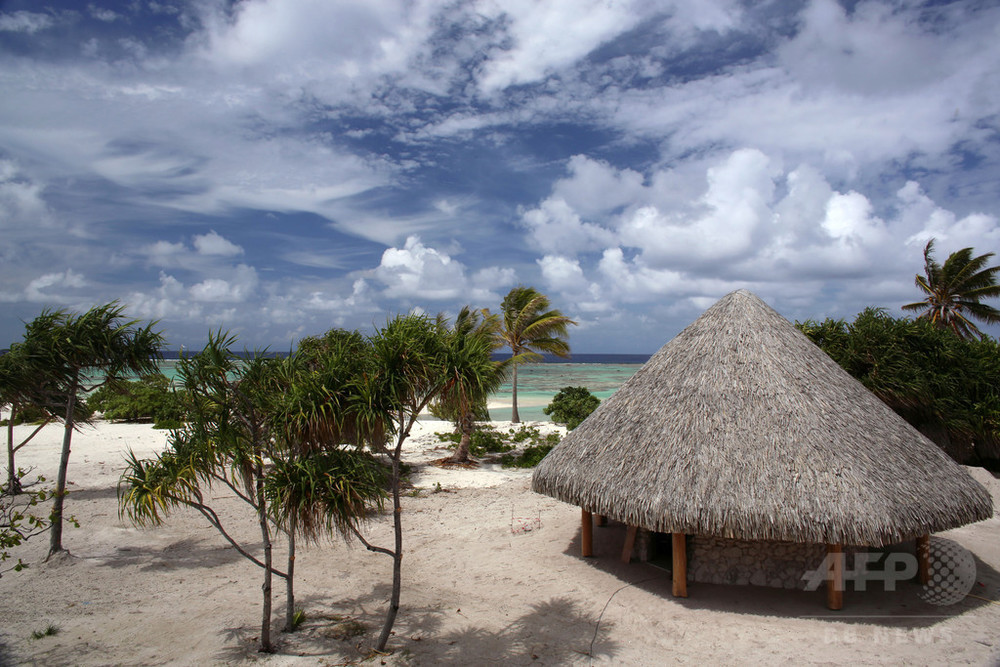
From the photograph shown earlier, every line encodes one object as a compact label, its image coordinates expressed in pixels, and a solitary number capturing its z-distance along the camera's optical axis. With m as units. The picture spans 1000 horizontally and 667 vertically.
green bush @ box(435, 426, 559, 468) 19.03
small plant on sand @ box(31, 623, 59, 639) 7.37
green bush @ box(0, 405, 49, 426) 11.74
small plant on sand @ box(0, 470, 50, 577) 5.61
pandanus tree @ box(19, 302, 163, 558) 9.85
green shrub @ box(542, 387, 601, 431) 26.55
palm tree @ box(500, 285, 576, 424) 23.42
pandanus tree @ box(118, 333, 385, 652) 6.12
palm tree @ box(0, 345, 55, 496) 9.82
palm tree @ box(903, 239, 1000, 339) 25.62
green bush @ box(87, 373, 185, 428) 26.14
